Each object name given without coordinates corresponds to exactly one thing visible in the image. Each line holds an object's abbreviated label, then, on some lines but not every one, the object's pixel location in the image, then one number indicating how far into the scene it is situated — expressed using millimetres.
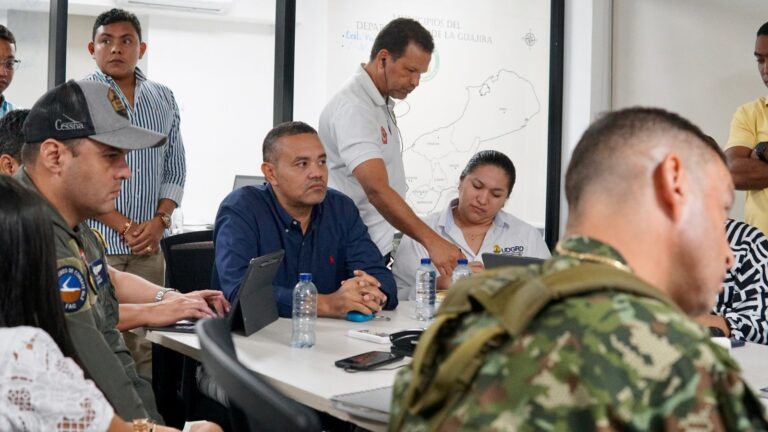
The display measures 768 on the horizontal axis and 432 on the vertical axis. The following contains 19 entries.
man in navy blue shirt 2750
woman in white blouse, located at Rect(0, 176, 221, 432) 1257
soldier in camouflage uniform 807
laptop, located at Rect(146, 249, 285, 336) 2365
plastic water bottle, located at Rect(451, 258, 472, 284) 3080
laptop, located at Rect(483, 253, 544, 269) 2701
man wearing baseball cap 1857
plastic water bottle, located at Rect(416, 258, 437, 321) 2887
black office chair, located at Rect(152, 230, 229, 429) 2570
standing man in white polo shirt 3432
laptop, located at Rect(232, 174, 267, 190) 4180
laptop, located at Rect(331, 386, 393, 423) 1661
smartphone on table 2018
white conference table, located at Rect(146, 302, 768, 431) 1849
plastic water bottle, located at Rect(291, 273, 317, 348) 2316
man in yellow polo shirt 3791
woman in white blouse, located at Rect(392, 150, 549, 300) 3510
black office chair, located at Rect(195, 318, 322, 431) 1134
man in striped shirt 3689
